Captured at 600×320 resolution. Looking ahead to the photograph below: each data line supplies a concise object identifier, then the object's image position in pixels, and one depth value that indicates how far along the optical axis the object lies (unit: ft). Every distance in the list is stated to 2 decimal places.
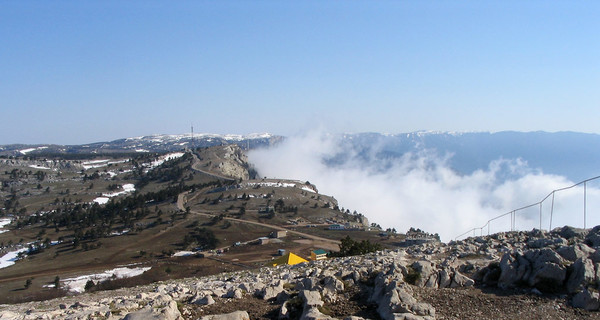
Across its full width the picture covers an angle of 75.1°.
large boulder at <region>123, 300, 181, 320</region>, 33.73
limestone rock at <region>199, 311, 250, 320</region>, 34.78
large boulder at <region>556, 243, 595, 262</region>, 44.42
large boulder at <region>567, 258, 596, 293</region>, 38.88
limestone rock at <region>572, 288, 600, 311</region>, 36.60
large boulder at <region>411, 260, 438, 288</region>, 44.88
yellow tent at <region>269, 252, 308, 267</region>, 99.91
